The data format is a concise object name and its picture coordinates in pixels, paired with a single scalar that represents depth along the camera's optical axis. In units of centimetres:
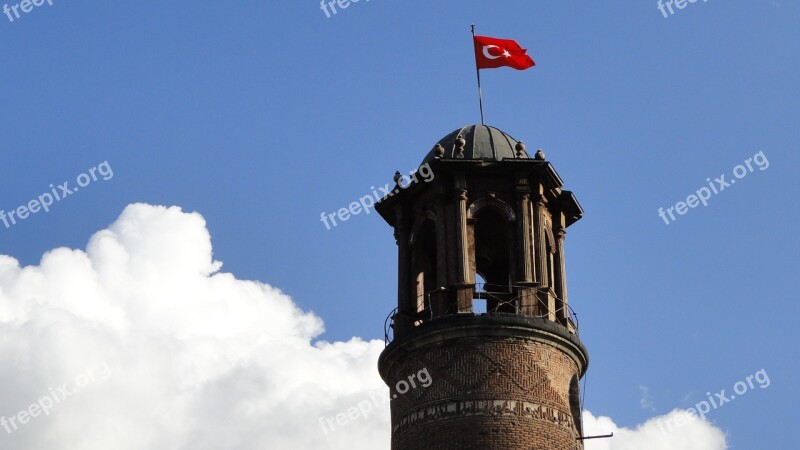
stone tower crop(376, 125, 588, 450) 4231
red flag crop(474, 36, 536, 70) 4962
